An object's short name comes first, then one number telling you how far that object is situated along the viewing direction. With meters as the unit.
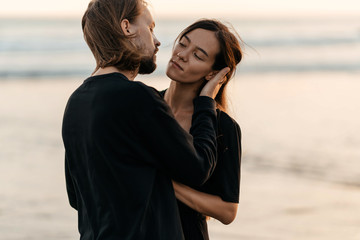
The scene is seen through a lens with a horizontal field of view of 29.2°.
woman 2.71
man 2.32
